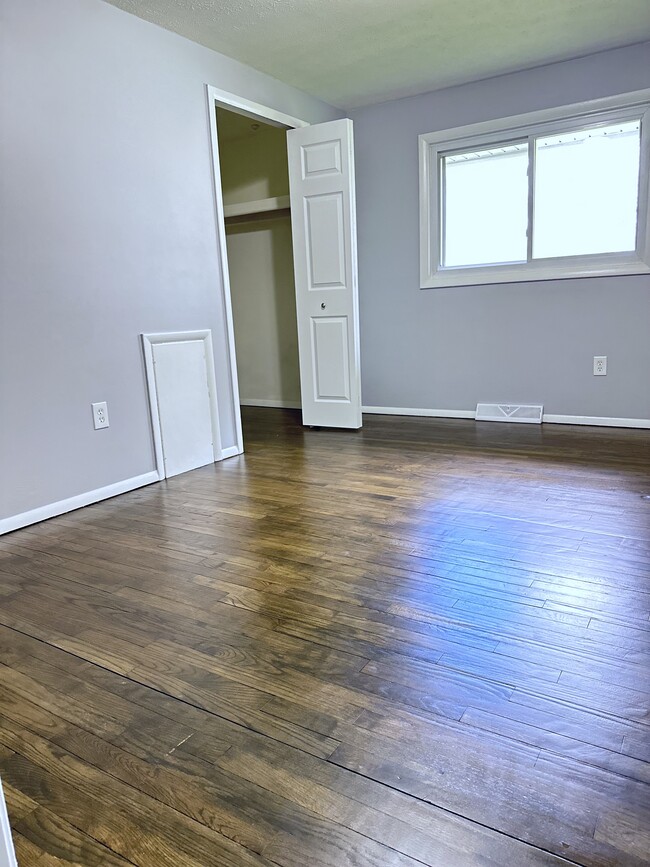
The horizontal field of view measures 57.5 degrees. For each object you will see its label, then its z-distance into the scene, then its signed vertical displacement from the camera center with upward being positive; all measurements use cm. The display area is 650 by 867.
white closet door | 380 +24
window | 360 +64
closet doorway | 378 +36
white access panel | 306 -49
